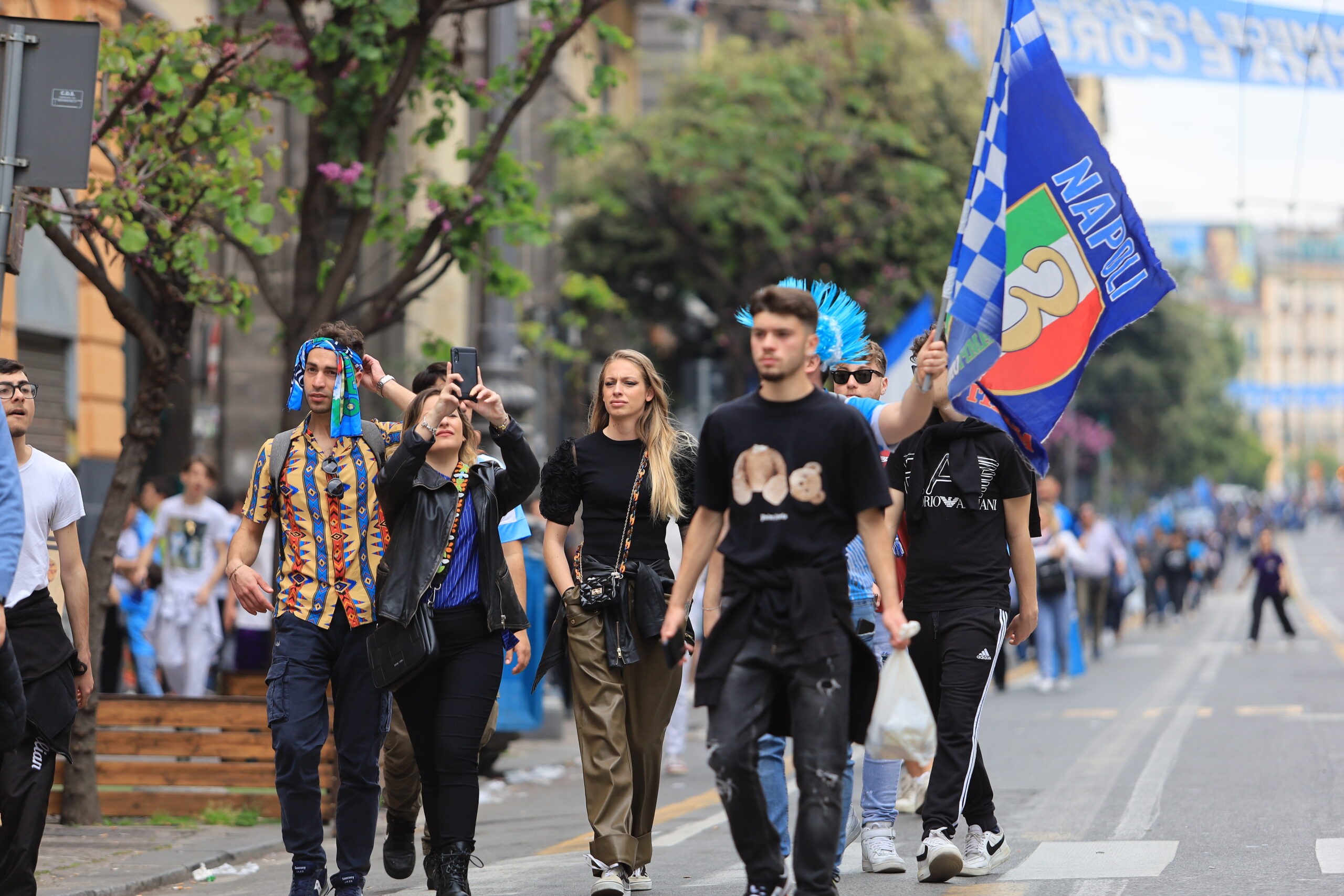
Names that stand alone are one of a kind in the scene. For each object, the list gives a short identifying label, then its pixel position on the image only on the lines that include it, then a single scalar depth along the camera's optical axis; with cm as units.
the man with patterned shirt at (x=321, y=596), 1206
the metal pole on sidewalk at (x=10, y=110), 1262
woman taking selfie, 1221
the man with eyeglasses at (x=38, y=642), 1162
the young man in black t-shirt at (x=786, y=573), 1052
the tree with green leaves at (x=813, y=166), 4675
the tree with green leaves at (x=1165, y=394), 9575
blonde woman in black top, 1301
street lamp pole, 2628
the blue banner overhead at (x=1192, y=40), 3020
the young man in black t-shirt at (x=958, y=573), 1289
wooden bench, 1792
